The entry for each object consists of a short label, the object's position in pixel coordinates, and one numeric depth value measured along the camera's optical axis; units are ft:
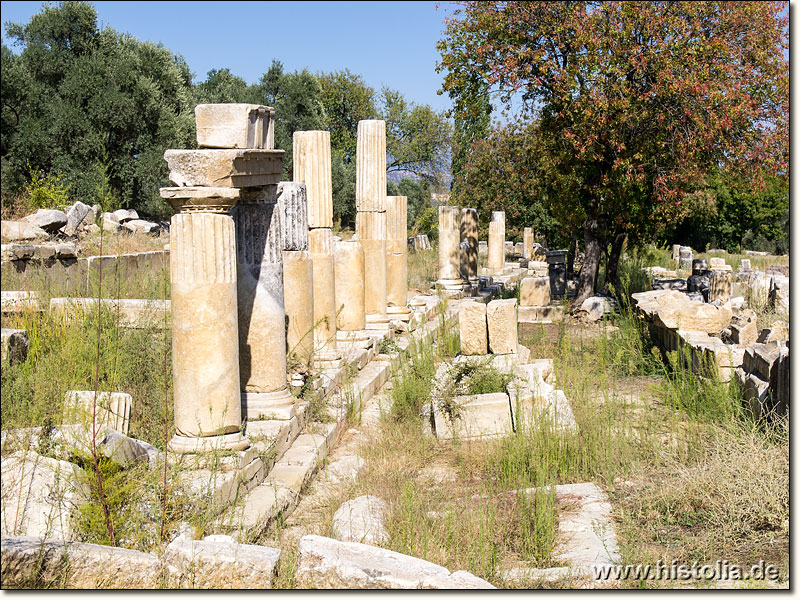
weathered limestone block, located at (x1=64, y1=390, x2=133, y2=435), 18.20
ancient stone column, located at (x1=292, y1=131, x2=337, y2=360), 32.55
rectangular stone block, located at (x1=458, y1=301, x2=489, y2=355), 29.73
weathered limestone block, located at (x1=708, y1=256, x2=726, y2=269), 81.82
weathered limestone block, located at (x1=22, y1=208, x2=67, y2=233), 50.29
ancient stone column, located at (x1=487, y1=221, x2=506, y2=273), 85.66
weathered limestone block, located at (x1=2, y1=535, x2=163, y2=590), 12.09
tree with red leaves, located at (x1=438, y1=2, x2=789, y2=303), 45.78
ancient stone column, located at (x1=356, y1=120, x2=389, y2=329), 40.32
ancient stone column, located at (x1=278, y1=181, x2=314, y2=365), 26.86
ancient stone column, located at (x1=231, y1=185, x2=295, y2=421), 22.48
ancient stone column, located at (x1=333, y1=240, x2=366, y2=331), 36.83
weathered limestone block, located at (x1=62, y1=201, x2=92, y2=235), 53.11
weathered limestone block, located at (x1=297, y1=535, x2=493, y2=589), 12.85
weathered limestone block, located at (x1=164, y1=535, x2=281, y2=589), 13.12
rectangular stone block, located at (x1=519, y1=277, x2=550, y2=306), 54.13
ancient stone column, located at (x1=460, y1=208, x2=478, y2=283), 66.28
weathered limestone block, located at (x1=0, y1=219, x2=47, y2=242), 44.93
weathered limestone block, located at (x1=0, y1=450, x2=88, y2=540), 14.37
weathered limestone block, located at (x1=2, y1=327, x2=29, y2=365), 21.02
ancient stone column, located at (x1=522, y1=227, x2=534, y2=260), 108.06
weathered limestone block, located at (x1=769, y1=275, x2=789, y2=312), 47.20
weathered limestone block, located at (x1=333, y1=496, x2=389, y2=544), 16.24
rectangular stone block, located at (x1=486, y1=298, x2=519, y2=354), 29.48
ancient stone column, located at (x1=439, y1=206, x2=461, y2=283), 63.41
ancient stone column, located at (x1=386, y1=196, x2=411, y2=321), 44.34
